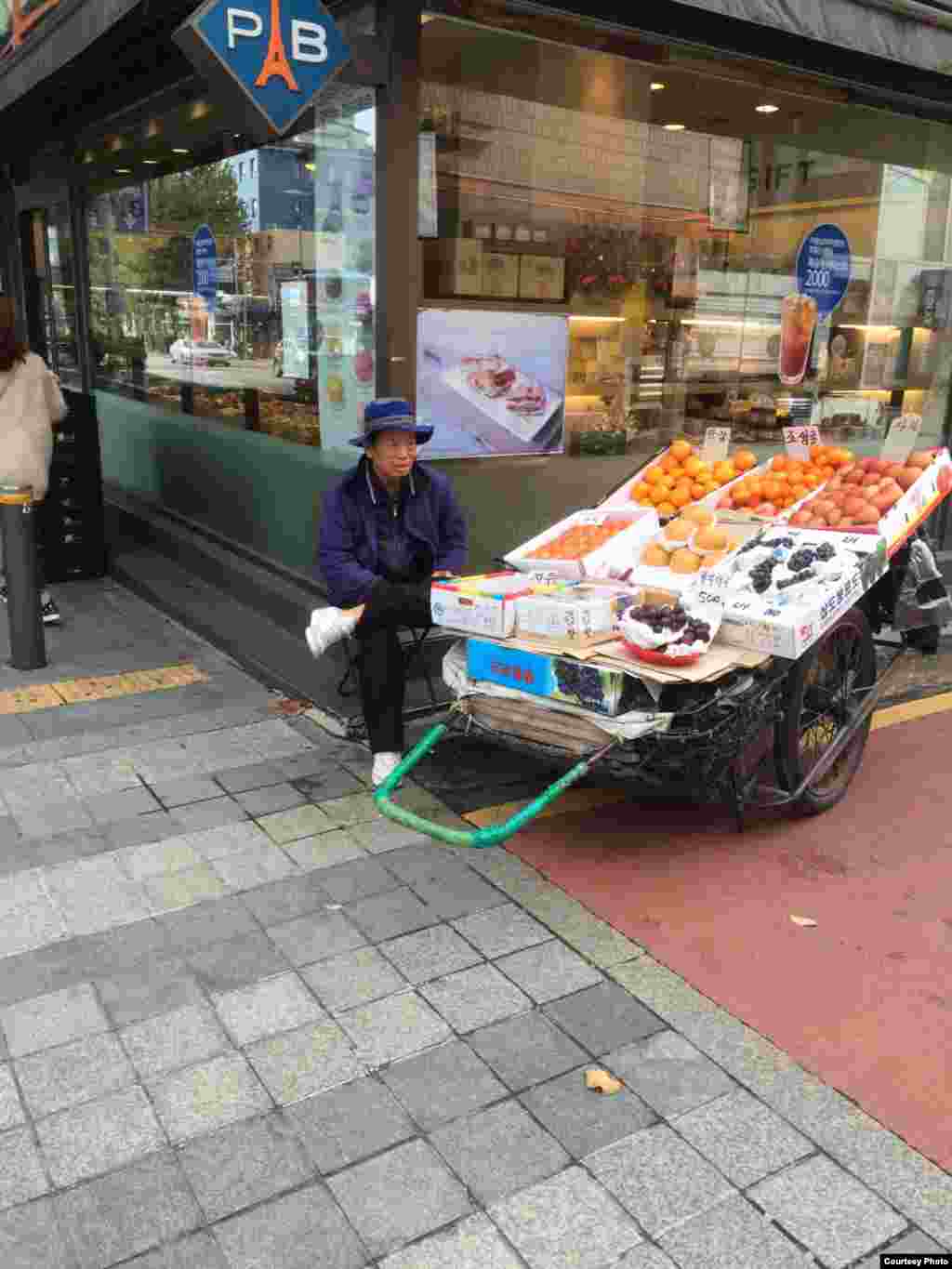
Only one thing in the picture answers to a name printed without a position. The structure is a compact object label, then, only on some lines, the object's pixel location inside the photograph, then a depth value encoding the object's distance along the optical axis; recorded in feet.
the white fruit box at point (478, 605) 12.40
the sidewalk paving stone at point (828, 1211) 7.46
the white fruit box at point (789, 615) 11.82
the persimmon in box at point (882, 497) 14.38
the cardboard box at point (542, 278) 19.45
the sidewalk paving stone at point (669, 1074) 8.86
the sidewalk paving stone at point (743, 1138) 8.14
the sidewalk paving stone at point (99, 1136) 8.08
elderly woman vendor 14.53
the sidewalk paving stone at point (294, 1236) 7.29
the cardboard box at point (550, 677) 11.47
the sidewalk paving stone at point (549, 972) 10.34
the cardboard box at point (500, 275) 18.51
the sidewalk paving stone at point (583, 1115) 8.41
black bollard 18.83
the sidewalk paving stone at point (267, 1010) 9.66
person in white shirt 20.48
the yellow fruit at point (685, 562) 13.66
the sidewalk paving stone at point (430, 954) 10.58
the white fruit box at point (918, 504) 14.39
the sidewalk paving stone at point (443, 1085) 8.70
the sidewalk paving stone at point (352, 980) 10.12
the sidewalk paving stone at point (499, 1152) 7.97
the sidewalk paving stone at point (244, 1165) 7.81
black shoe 22.03
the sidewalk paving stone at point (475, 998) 9.88
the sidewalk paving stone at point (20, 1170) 7.79
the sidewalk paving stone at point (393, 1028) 9.41
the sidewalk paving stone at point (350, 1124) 8.24
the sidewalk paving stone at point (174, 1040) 9.21
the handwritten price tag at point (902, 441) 16.17
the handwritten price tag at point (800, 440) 17.16
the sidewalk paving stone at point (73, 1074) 8.77
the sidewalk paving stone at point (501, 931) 11.02
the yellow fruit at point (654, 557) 14.20
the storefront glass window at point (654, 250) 18.12
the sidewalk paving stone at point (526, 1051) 9.16
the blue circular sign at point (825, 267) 24.40
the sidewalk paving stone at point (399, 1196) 7.52
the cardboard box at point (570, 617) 12.02
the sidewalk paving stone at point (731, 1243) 7.30
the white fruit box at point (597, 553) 14.06
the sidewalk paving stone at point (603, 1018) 9.62
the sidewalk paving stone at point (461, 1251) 7.26
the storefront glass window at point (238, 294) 17.44
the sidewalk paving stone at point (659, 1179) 7.71
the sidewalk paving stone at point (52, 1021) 9.45
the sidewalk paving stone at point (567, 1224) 7.34
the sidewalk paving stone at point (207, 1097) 8.54
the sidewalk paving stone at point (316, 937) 10.85
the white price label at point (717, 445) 17.48
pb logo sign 13.05
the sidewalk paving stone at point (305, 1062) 8.96
